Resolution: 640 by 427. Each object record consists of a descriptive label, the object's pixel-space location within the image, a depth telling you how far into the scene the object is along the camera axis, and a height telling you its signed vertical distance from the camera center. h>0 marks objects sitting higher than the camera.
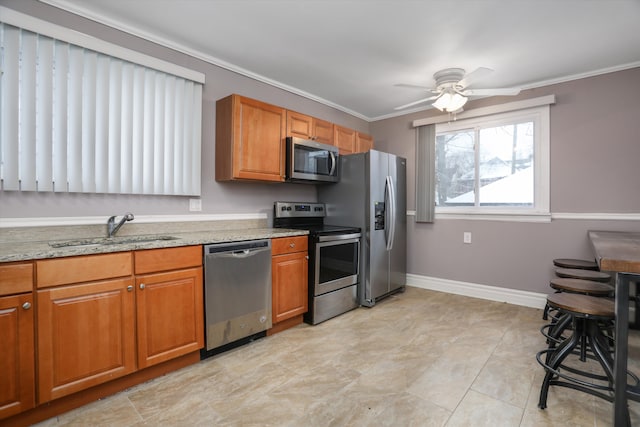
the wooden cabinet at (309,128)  3.21 +0.92
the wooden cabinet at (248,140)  2.75 +0.66
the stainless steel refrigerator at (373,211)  3.43 -0.01
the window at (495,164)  3.38 +0.56
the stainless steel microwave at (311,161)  3.14 +0.53
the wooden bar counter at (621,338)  1.42 -0.61
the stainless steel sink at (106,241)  1.91 -0.21
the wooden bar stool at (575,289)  1.93 -0.51
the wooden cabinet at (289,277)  2.69 -0.61
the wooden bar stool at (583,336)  1.60 -0.72
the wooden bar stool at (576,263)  2.77 -0.50
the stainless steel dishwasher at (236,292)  2.24 -0.64
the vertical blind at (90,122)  1.92 +0.65
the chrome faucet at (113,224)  2.22 -0.10
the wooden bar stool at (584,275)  2.33 -0.51
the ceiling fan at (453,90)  2.81 +1.15
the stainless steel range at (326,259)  2.95 -0.50
